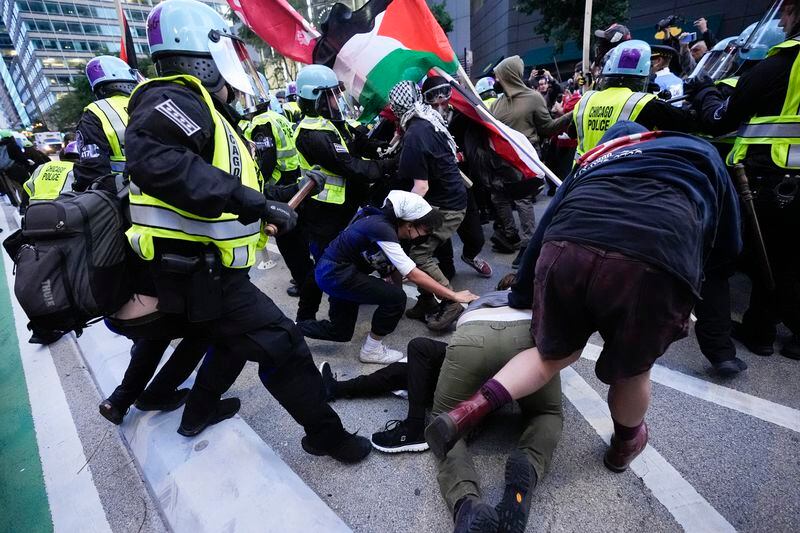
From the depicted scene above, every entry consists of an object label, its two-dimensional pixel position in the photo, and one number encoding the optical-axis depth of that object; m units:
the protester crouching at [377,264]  2.63
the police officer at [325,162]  3.27
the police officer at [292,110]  6.19
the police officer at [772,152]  2.22
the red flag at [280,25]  3.47
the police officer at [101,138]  2.88
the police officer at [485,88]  6.11
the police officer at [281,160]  3.70
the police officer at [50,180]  3.06
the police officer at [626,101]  2.67
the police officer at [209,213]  1.39
